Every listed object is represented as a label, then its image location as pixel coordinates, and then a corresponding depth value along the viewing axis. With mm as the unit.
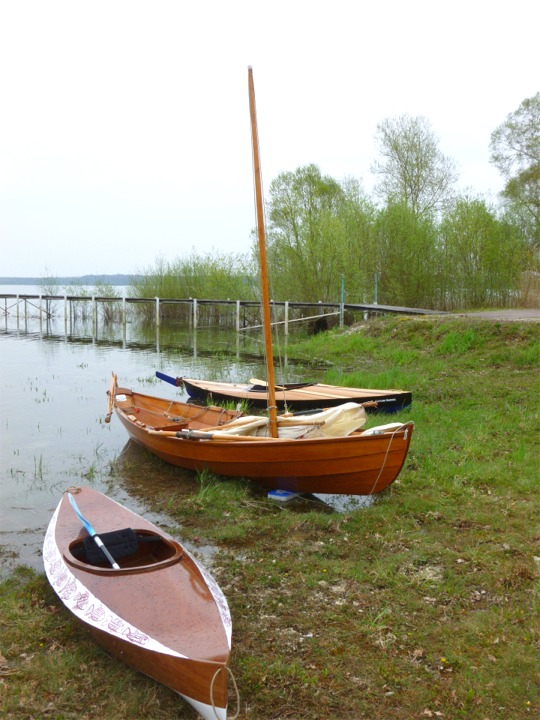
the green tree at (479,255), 27266
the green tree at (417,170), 32906
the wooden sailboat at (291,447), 6645
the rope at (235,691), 3342
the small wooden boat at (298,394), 10680
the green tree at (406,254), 28453
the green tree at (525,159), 31295
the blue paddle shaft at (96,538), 4653
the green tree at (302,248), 30234
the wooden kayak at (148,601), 3510
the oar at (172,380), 13078
